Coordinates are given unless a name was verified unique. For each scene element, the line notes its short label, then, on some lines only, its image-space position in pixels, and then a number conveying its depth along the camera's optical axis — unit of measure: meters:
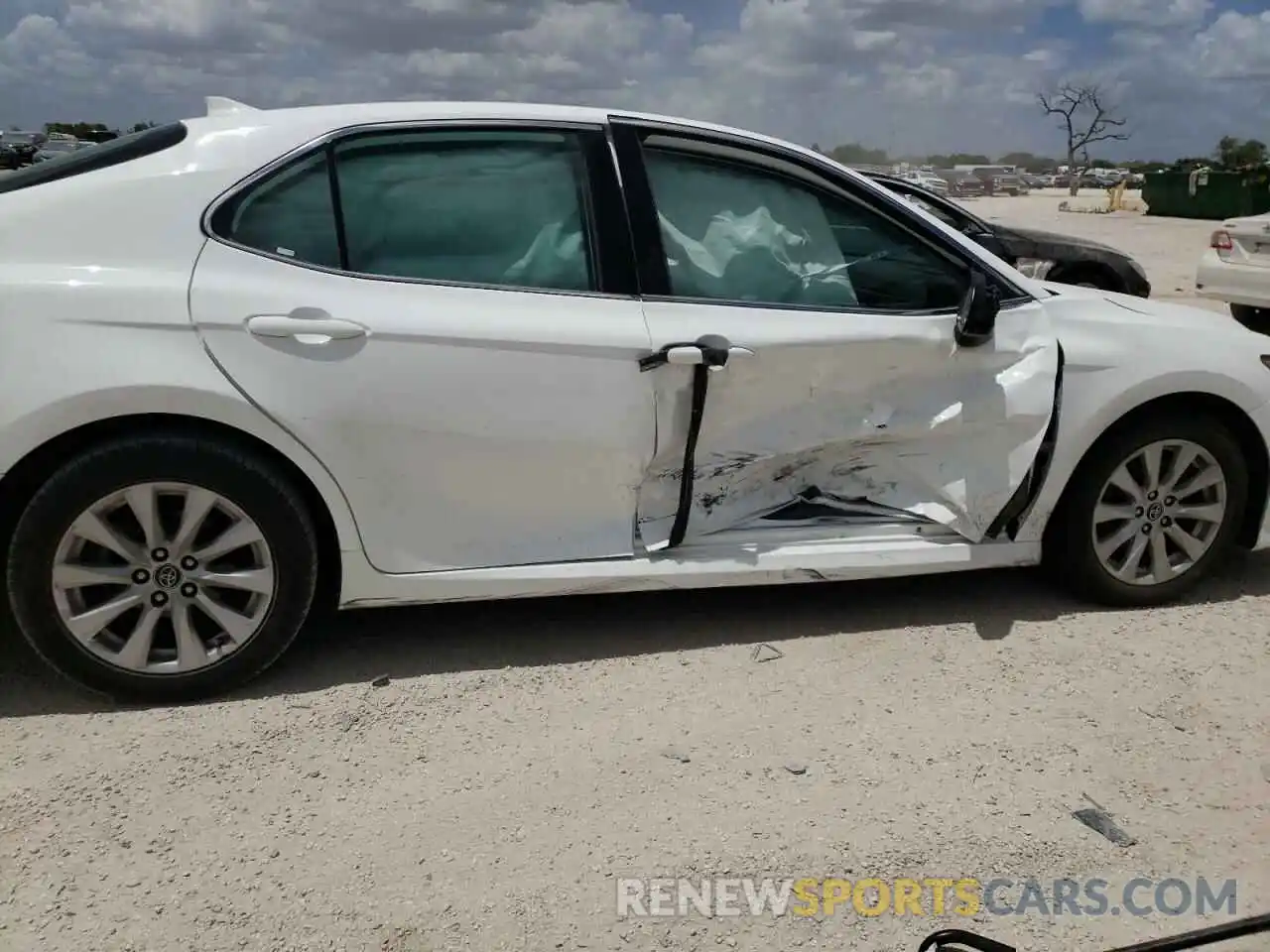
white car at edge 10.50
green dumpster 30.00
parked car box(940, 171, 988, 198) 63.69
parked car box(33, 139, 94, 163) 37.06
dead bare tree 74.61
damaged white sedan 3.03
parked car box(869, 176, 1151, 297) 9.35
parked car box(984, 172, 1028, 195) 69.12
